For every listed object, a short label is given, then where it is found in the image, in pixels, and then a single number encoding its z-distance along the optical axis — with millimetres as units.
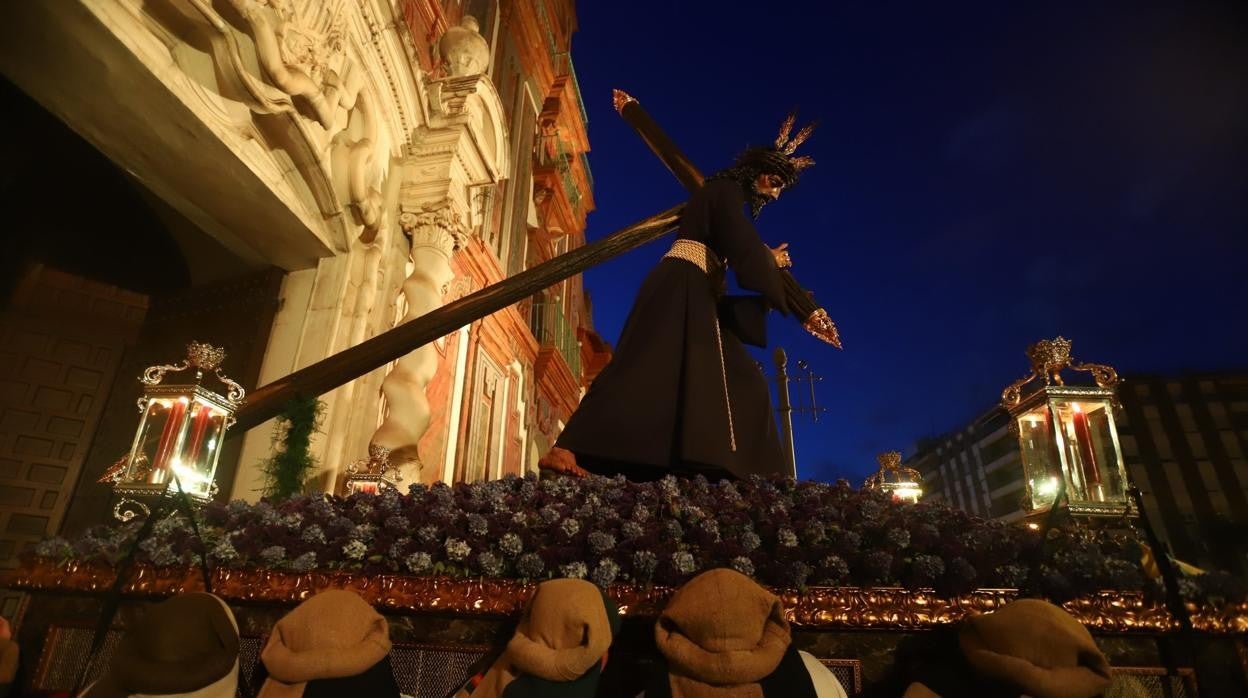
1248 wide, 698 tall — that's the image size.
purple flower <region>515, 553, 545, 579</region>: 1860
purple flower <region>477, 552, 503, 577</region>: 1878
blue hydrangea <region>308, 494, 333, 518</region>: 2233
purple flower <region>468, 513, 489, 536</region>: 1980
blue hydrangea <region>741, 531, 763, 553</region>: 1876
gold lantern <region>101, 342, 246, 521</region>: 2416
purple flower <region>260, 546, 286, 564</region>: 2010
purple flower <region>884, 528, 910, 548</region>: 1871
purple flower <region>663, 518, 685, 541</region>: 1955
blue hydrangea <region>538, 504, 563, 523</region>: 2010
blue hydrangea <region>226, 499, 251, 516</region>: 2396
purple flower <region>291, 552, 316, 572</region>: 1968
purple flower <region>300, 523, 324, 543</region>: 2062
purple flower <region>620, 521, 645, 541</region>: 1899
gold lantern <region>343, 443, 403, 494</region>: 4043
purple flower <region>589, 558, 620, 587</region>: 1801
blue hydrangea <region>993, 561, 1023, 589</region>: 1789
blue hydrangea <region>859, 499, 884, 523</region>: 2021
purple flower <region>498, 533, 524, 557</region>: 1914
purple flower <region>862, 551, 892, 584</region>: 1789
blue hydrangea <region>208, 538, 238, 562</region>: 2059
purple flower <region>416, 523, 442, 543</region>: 2008
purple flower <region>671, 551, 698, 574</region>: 1799
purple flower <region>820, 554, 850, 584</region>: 1802
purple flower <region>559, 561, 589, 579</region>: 1812
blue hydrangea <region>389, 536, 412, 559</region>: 1968
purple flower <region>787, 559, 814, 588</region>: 1768
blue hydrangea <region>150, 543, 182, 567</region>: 2059
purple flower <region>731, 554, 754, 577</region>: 1803
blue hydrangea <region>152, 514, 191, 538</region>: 2195
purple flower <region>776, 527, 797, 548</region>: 1861
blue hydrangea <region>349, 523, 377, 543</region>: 2051
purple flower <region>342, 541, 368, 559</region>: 1992
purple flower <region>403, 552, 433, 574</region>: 1914
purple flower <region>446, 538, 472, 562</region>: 1929
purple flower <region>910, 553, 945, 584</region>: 1758
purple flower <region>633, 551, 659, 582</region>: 1809
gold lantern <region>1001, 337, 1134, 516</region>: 2754
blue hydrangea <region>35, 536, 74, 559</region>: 2186
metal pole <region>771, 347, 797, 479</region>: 10984
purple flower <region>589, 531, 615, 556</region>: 1874
